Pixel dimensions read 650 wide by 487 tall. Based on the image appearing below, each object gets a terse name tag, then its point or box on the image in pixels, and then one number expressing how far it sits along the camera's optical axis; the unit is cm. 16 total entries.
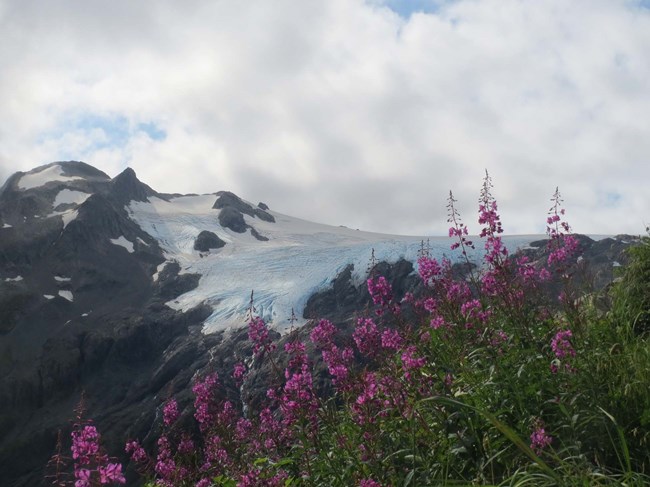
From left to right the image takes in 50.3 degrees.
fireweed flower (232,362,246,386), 614
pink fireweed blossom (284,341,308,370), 522
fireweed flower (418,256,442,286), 630
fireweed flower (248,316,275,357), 558
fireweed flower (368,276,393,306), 557
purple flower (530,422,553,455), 387
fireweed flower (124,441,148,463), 564
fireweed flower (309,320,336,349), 548
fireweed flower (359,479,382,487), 413
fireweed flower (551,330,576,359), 475
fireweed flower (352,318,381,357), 530
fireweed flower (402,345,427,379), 510
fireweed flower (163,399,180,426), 593
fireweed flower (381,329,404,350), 545
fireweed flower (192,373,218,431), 575
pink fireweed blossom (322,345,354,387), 539
